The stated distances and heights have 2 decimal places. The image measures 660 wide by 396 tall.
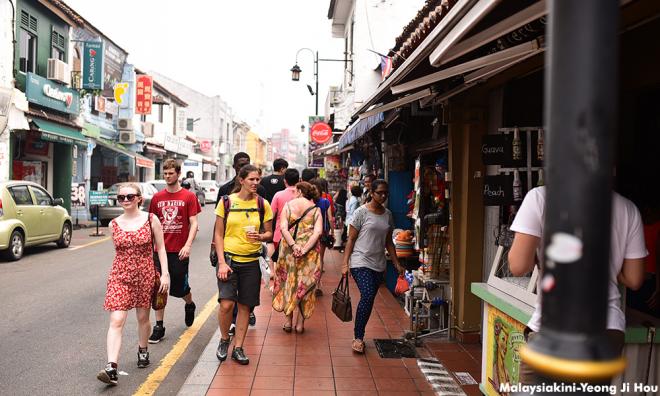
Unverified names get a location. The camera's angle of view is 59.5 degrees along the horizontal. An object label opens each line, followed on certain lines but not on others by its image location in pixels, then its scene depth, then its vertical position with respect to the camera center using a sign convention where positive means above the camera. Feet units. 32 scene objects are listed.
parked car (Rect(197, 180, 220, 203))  121.80 +0.77
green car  38.65 -2.09
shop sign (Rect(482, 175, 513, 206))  15.97 +0.23
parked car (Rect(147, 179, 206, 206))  80.69 +0.71
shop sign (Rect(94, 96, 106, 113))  78.28 +12.13
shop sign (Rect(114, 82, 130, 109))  77.46 +13.68
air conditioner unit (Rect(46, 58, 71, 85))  62.08 +13.09
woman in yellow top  18.16 -1.83
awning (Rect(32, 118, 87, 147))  58.75 +6.32
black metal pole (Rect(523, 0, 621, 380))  4.10 +0.18
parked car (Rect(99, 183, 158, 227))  65.41 -1.96
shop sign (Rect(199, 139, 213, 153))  156.87 +13.21
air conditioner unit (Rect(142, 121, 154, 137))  100.42 +11.20
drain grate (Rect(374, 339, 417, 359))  19.76 -5.38
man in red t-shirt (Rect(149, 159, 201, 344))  20.22 -0.99
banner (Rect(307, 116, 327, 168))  79.98 +6.82
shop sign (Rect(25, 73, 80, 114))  57.88 +10.38
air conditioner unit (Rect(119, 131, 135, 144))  88.22 +8.43
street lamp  73.62 +16.03
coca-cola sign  69.10 +7.48
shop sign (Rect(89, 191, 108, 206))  58.34 -0.64
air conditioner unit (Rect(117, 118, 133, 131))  88.28 +10.42
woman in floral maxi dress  21.42 -2.43
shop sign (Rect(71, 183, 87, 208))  62.54 -0.40
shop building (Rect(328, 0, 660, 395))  11.25 +1.54
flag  36.45 +8.53
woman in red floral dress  16.28 -2.20
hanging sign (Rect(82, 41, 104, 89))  67.21 +14.85
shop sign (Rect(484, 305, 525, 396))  12.58 -3.49
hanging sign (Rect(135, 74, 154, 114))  92.02 +15.75
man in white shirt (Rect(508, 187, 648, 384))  9.12 -0.78
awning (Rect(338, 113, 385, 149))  26.02 +3.46
